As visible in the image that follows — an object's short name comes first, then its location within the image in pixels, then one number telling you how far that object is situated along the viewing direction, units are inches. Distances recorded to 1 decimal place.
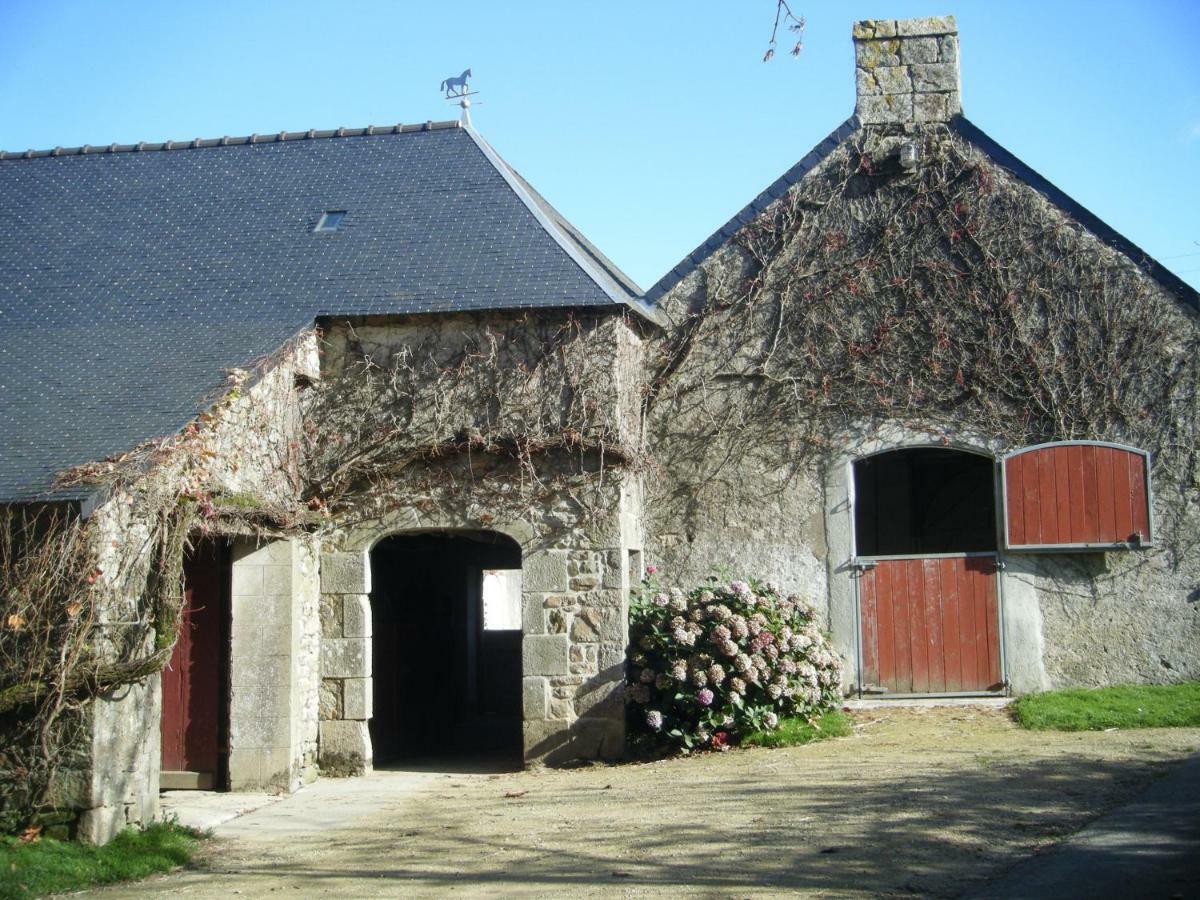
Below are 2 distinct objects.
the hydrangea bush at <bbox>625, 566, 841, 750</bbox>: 371.6
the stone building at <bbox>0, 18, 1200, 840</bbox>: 375.9
